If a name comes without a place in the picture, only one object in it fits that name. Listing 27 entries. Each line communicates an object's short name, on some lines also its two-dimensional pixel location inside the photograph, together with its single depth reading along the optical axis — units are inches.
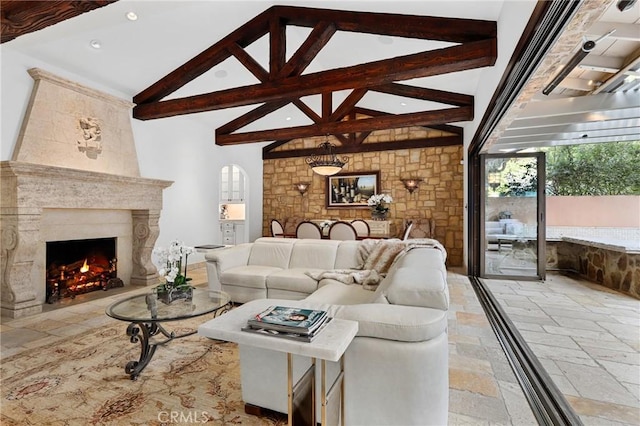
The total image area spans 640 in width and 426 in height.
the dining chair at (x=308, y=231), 214.2
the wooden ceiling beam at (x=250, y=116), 252.4
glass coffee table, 84.8
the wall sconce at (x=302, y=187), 319.3
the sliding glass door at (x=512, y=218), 201.8
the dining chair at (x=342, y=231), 207.8
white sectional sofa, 57.0
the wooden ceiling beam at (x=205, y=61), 160.1
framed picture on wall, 295.9
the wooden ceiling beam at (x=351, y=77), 122.3
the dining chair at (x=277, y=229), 260.4
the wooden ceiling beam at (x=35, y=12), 65.0
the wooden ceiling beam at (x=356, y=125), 196.9
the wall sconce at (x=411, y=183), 277.9
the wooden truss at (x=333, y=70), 124.7
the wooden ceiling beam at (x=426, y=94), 191.5
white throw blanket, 123.3
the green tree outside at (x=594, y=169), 230.4
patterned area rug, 68.6
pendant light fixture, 233.8
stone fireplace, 134.8
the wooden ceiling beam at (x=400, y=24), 120.8
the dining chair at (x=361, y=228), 247.2
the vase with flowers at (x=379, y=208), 249.6
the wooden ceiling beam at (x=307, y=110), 227.9
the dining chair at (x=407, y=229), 238.7
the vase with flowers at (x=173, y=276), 99.6
